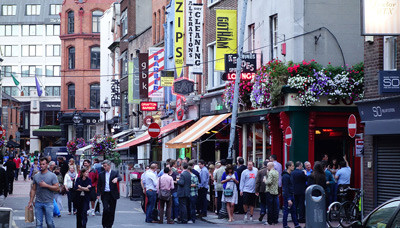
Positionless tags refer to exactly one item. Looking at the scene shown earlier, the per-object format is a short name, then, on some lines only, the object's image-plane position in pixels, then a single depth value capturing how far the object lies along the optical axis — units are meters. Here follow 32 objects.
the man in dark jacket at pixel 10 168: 36.13
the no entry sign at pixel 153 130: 29.48
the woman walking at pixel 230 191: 23.16
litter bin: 14.91
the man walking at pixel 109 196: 19.19
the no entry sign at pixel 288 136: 24.25
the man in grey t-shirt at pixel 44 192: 17.55
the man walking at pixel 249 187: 23.23
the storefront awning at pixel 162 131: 38.94
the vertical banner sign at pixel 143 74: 46.50
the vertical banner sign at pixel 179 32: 38.47
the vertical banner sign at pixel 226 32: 30.89
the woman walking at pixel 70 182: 24.80
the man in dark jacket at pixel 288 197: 20.72
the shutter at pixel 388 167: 20.06
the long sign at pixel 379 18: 17.19
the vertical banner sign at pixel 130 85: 49.69
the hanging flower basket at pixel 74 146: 62.16
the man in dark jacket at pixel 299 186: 21.39
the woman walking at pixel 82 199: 19.53
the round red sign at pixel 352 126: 21.06
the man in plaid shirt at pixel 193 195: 23.90
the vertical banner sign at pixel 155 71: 43.59
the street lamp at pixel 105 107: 49.88
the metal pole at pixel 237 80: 26.18
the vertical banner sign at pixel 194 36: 34.31
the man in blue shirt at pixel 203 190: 25.15
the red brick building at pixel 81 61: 84.75
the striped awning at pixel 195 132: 32.03
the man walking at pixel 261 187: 22.77
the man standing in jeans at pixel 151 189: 23.34
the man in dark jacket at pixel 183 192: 23.64
